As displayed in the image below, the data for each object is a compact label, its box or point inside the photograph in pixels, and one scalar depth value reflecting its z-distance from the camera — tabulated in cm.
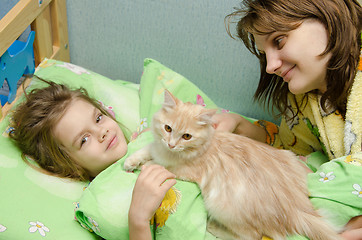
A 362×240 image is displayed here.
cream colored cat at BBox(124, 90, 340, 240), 108
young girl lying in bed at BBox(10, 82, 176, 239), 134
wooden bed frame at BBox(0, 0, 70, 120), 139
